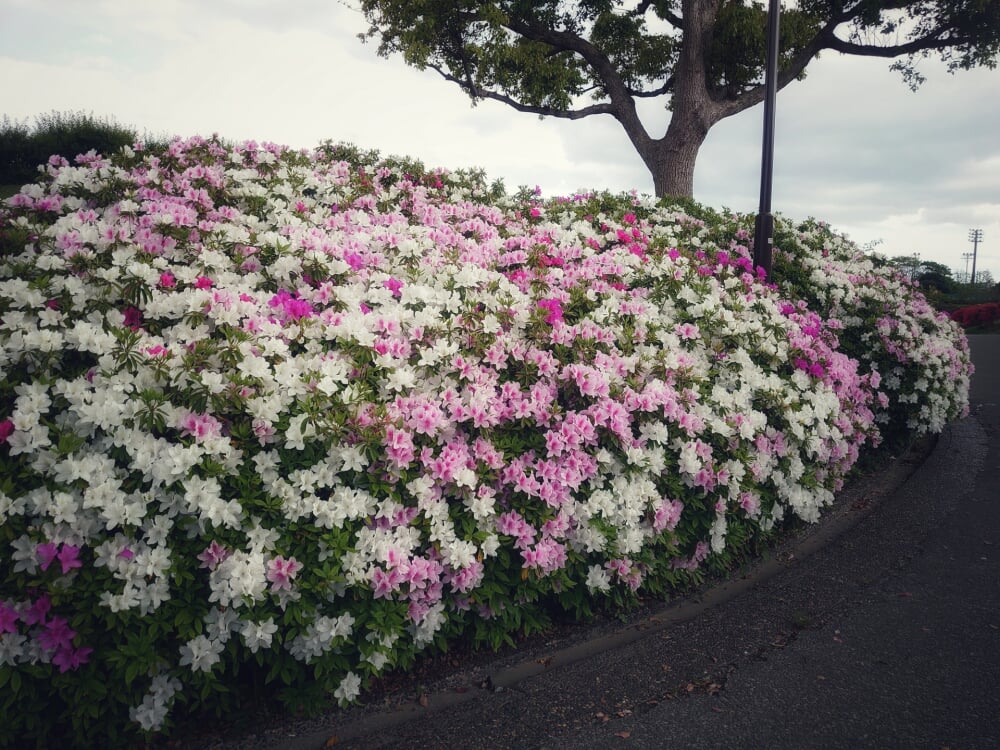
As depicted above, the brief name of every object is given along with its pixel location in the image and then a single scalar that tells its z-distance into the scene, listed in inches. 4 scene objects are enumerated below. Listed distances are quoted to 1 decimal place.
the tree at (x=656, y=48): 576.4
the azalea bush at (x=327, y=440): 111.5
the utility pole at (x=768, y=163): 295.3
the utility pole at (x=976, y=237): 2992.1
